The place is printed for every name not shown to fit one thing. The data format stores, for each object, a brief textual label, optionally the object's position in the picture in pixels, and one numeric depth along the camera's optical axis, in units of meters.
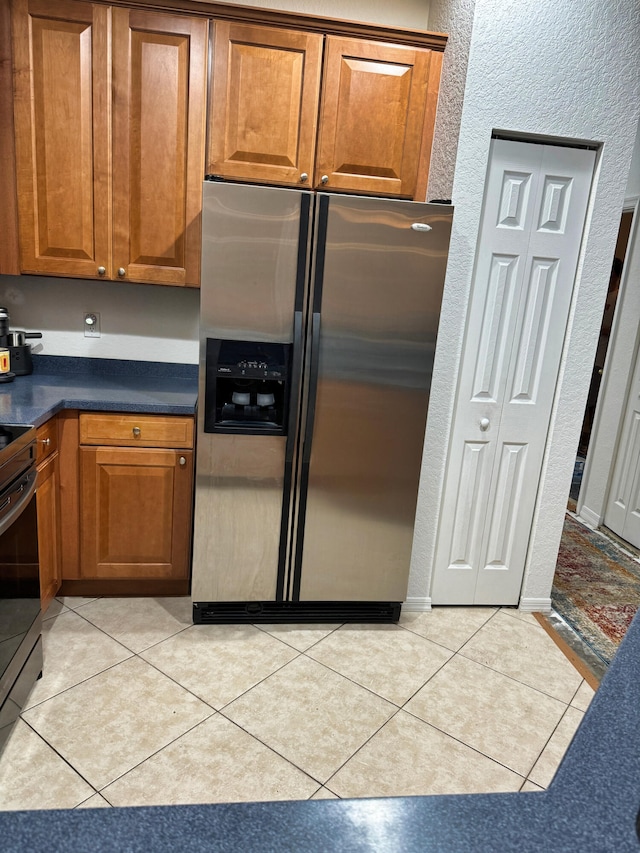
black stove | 1.71
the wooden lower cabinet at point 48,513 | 2.25
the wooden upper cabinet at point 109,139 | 2.31
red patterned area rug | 2.68
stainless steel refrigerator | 2.16
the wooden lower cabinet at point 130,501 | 2.45
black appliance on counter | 2.58
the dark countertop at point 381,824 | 0.46
